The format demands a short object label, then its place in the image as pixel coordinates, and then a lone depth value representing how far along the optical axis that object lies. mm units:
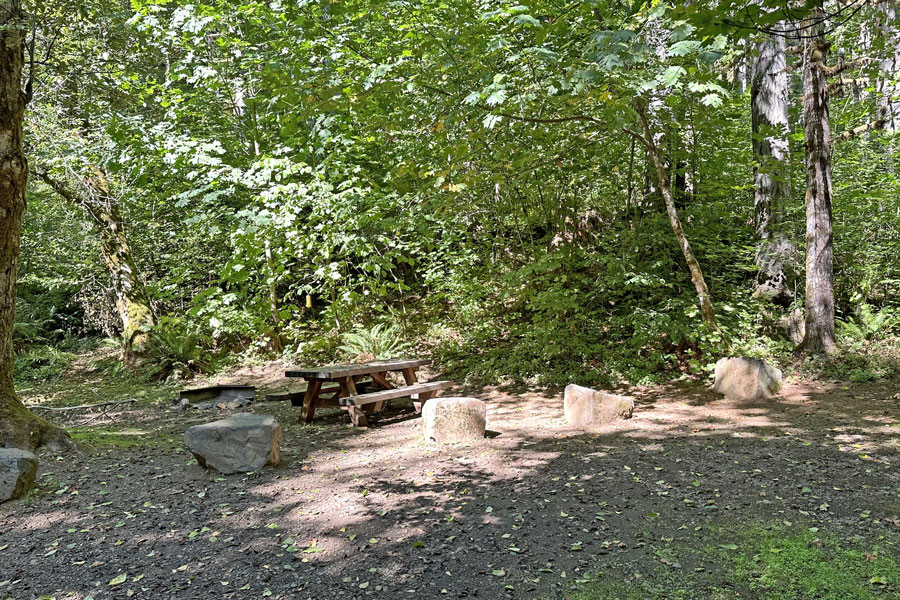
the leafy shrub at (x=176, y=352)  10906
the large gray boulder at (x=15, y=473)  4000
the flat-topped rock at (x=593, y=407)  6242
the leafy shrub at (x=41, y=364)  12070
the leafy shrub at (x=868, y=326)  7594
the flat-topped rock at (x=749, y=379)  6840
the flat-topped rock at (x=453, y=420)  5621
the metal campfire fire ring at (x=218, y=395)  8594
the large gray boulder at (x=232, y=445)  4871
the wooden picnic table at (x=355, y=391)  6691
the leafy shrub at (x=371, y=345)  10375
